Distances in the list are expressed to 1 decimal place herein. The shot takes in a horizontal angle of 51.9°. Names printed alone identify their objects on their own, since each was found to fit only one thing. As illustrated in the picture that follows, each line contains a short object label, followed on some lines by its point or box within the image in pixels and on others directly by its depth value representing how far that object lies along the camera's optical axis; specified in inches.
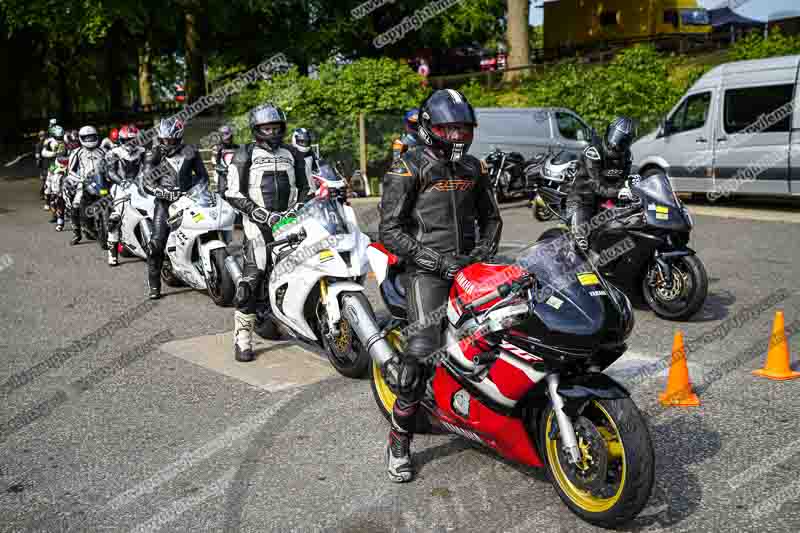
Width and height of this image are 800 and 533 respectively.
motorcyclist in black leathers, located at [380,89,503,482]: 173.6
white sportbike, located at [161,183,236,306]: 352.5
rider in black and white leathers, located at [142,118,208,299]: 369.1
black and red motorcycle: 146.6
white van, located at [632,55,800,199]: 556.7
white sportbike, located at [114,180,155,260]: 418.0
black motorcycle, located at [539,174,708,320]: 299.3
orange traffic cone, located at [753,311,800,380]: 230.8
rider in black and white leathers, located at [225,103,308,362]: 267.6
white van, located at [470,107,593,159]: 740.0
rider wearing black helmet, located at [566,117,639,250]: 320.5
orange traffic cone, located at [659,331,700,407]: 214.2
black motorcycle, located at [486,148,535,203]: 702.5
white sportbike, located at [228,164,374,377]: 240.1
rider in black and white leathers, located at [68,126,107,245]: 547.0
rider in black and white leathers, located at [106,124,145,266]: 453.1
